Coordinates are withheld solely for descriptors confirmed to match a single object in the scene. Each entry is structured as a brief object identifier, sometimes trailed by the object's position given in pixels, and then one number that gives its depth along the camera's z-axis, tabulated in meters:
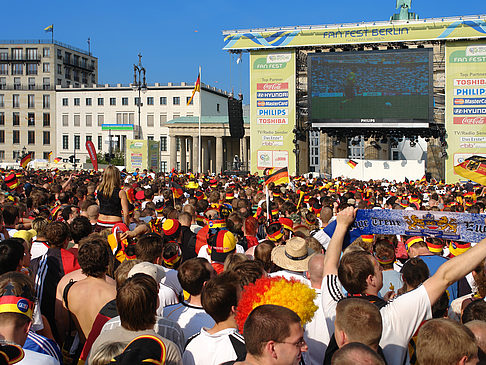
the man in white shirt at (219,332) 3.47
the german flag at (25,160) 25.04
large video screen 37.12
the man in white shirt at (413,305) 3.43
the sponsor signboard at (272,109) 43.44
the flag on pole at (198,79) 47.66
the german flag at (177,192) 13.08
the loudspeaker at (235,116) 45.56
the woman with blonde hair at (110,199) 8.48
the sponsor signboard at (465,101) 38.44
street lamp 41.99
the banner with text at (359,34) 38.94
